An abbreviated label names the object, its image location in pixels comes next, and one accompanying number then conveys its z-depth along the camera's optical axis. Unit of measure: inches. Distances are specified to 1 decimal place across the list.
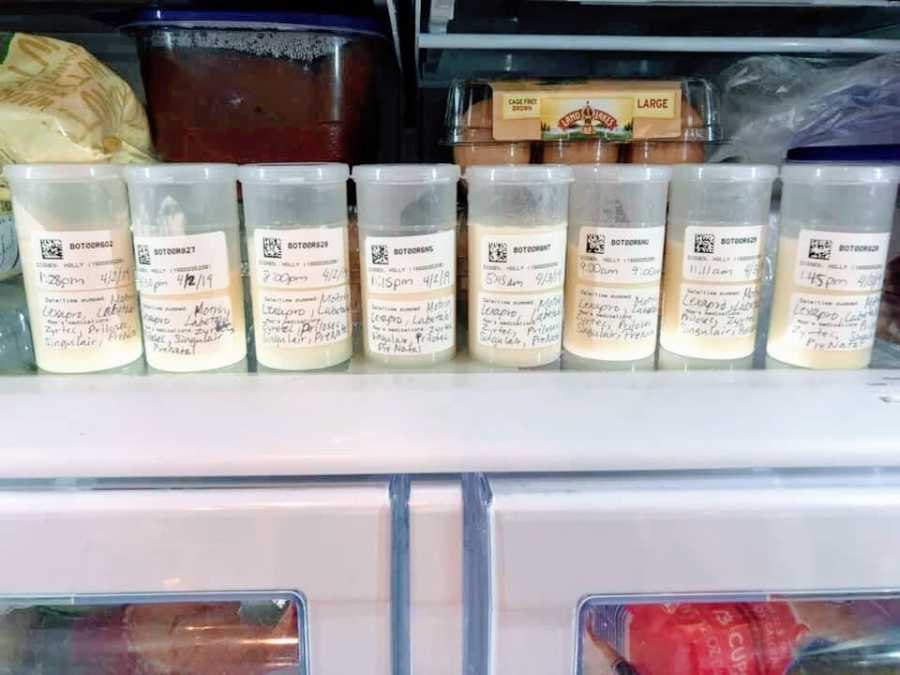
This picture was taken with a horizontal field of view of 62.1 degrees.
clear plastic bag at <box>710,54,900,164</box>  31.7
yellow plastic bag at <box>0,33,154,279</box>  25.3
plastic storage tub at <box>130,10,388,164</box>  27.8
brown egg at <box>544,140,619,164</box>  29.4
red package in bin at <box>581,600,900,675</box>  21.5
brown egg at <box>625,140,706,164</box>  29.7
